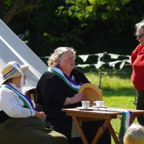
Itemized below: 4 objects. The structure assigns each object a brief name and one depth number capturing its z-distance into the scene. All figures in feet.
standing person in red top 26.47
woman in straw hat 22.20
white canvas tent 33.06
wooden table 21.63
